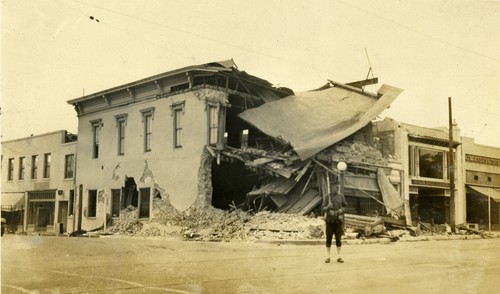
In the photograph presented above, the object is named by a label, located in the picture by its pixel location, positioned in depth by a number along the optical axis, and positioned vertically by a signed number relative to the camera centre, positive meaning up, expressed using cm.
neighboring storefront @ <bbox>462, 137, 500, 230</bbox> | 3175 +113
